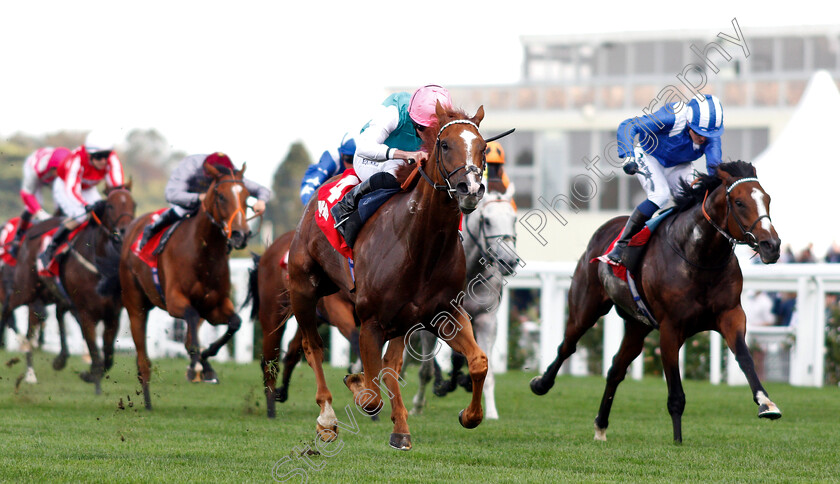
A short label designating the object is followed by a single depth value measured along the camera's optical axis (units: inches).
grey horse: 612.1
